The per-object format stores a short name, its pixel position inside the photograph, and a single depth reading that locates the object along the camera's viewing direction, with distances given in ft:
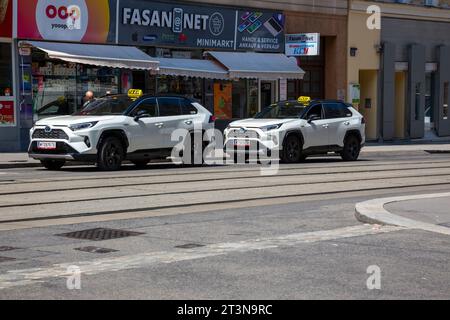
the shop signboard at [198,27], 86.84
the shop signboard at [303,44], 98.54
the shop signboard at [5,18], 75.10
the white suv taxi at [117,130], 55.26
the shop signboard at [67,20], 77.10
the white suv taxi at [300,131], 65.16
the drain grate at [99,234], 30.30
